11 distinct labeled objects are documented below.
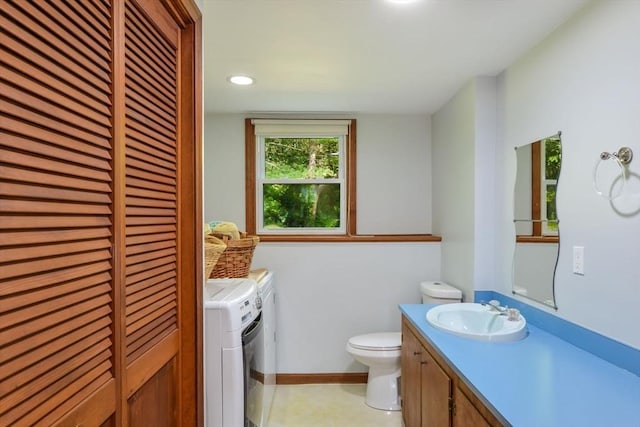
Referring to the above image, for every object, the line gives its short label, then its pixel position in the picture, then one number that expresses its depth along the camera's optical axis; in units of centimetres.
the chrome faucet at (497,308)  205
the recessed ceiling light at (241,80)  252
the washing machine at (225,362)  183
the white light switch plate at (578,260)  168
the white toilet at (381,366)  280
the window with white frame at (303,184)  352
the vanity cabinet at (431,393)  141
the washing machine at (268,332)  255
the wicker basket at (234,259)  245
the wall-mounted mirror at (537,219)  189
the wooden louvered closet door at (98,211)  67
